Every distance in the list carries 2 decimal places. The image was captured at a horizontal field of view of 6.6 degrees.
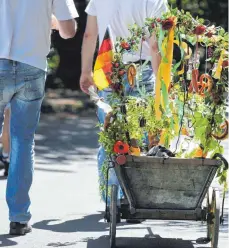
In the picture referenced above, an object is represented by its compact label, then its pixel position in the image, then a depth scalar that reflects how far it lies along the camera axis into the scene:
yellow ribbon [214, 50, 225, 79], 12.50
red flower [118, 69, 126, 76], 12.83
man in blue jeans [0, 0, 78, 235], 13.31
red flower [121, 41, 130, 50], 12.80
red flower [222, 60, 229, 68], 12.48
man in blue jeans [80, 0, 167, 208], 14.75
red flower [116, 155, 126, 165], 12.29
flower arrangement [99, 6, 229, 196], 12.58
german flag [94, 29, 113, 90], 12.92
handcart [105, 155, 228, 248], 12.37
